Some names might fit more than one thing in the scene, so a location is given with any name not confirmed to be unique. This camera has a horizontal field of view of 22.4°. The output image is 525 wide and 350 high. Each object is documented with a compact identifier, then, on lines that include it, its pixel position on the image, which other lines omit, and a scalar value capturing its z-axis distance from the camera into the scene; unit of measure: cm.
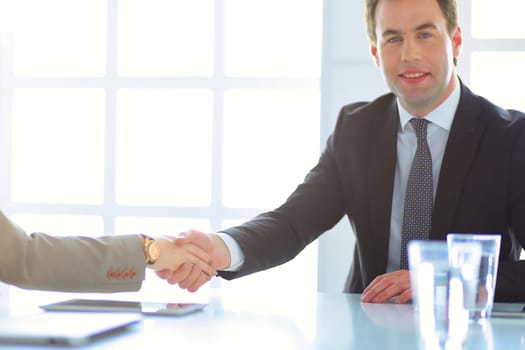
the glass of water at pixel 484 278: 170
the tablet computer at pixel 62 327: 145
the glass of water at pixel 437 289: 166
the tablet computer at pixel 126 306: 174
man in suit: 233
